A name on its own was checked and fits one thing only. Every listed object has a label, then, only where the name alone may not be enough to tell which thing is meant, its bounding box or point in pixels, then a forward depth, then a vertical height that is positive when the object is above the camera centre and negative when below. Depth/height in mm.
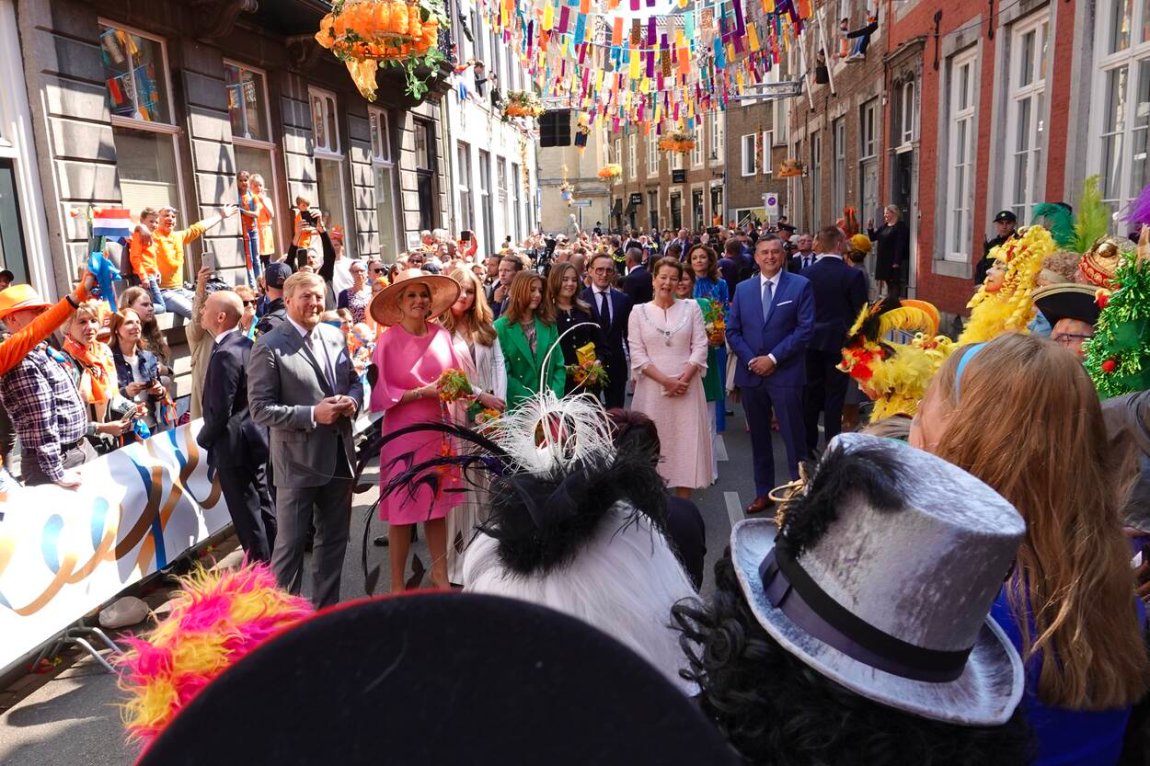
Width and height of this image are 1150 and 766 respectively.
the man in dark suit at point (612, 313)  6711 -684
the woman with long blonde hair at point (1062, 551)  1401 -586
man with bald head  4297 -962
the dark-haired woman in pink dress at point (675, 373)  5691 -986
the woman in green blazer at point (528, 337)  5520 -675
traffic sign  25031 +753
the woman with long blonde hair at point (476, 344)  4852 -661
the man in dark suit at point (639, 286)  9070 -585
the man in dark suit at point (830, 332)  7074 -931
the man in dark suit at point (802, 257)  11297 -427
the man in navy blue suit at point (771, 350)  5652 -851
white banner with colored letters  3672 -1438
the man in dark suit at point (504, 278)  8079 -393
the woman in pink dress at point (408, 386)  4441 -787
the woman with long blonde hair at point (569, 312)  5766 -543
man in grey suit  3895 -870
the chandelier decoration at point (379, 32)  7797 +2095
